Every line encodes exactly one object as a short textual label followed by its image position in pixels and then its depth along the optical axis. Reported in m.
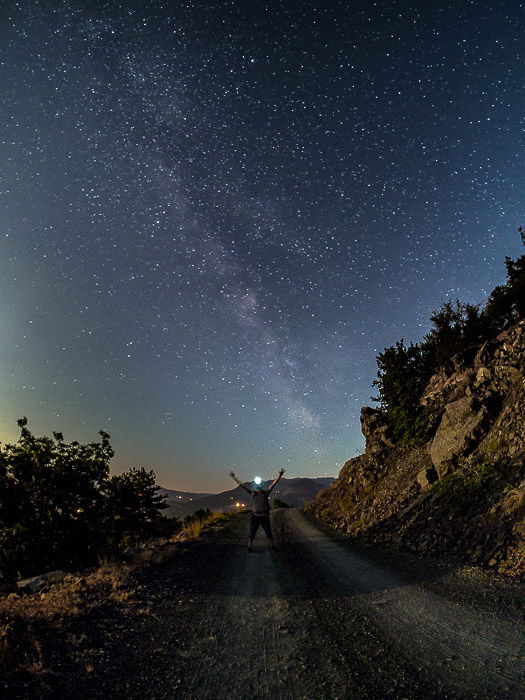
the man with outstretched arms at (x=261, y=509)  11.07
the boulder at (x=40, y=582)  7.34
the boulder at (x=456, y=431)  12.64
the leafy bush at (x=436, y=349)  19.58
